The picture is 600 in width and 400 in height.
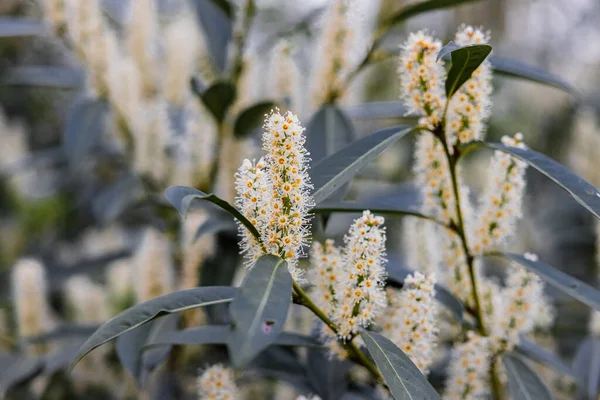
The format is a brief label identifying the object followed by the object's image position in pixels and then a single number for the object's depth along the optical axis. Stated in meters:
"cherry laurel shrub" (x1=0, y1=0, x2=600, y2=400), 1.18
